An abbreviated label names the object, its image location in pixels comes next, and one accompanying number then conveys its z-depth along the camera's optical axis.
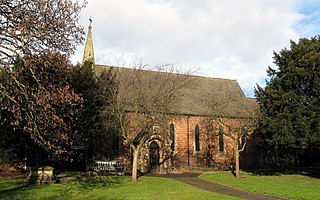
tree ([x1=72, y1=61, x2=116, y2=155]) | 24.45
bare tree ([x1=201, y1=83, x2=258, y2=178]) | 27.00
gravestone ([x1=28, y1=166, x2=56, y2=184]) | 20.16
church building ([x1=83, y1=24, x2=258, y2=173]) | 23.53
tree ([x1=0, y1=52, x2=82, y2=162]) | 11.77
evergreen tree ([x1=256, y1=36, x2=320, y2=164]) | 23.41
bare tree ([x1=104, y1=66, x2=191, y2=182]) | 23.00
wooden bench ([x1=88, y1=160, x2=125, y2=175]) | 27.92
